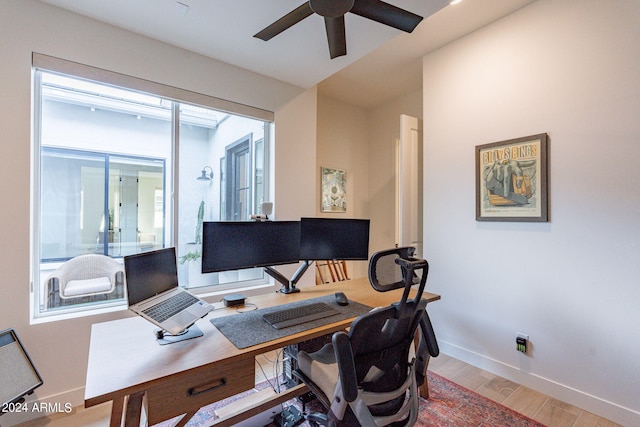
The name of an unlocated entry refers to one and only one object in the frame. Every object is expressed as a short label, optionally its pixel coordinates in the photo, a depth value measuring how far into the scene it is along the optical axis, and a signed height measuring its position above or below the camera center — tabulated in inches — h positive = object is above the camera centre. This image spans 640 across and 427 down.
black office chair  43.7 -24.6
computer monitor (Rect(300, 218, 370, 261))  80.0 -6.5
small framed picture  151.9 +14.3
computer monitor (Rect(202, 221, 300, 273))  65.2 -7.0
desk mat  51.6 -22.2
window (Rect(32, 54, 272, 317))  82.4 +16.2
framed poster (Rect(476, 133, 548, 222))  83.5 +11.5
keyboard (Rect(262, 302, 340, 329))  58.4 -21.7
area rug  71.7 -52.5
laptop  48.0 -14.8
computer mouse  71.2 -21.0
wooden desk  39.1 -22.4
